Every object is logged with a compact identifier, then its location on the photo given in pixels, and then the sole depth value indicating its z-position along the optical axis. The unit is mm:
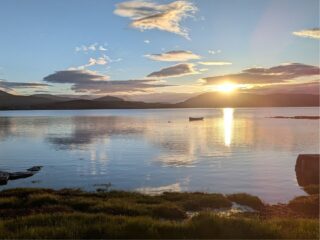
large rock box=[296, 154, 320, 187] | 25742
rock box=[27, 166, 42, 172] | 30677
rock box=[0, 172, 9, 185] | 25085
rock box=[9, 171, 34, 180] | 27210
